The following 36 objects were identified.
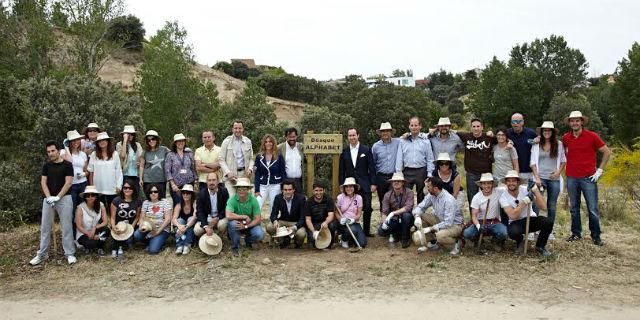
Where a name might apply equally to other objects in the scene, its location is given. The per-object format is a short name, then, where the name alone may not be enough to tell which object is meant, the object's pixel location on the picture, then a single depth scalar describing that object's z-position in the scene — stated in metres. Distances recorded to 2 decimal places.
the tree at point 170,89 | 24.09
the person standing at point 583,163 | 7.53
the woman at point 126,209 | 7.59
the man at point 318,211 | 7.71
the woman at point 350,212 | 7.72
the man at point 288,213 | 7.75
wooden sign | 8.34
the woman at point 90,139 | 7.95
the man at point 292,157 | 8.12
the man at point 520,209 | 6.95
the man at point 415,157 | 7.96
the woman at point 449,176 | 7.56
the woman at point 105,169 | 7.60
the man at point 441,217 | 7.24
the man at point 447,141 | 7.90
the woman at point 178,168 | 7.94
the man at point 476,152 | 7.68
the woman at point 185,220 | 7.60
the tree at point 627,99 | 38.03
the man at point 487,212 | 7.09
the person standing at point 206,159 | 8.12
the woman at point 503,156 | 7.46
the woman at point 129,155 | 7.96
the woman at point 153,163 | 8.00
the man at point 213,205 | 7.63
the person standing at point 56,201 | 7.17
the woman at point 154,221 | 7.62
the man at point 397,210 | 7.59
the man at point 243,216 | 7.51
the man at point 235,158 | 8.23
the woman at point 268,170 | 8.05
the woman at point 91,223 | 7.41
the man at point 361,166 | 8.06
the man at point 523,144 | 7.57
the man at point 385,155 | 8.09
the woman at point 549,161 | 7.48
